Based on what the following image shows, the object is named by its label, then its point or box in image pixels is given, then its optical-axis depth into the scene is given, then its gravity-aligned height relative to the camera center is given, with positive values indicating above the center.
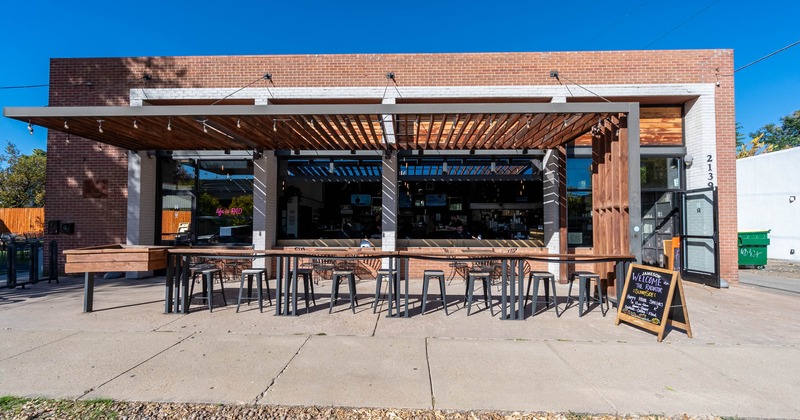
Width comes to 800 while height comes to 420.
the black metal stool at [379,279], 6.55 -1.07
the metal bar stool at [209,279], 6.54 -1.11
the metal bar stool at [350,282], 6.63 -1.15
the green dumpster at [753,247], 12.96 -1.02
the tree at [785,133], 42.81 +9.94
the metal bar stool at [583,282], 6.62 -1.14
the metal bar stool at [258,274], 6.69 -1.01
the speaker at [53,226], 10.12 -0.24
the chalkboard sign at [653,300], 5.34 -1.20
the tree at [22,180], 30.55 +3.08
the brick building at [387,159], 9.72 +1.59
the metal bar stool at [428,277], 6.52 -1.06
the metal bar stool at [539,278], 6.52 -1.05
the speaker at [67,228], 10.18 -0.28
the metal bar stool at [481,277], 6.67 -1.15
